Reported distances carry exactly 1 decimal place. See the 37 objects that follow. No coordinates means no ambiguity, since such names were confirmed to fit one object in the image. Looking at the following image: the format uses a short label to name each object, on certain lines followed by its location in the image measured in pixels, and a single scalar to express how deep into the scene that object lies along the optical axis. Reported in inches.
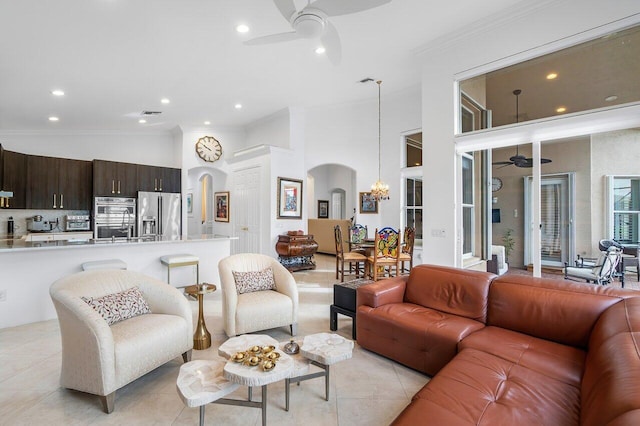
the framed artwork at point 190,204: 350.2
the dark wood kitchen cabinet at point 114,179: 264.5
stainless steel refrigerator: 280.7
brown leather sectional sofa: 52.9
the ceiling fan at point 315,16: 96.9
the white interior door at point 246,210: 281.0
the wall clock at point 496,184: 271.6
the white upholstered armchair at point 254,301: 116.1
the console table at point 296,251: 257.3
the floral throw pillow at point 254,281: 128.3
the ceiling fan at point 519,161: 215.3
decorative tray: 69.9
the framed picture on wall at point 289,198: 271.6
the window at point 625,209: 138.8
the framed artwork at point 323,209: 497.1
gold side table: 113.3
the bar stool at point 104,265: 146.0
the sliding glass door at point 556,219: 157.8
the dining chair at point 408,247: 202.9
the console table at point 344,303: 125.7
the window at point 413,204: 244.4
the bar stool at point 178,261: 171.2
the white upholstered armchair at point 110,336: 78.5
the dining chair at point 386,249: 196.4
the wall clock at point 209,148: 308.0
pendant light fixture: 238.7
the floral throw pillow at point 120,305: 90.4
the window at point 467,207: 172.7
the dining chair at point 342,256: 215.8
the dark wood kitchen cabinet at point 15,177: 231.2
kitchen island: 136.6
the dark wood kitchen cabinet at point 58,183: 244.7
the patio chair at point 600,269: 153.3
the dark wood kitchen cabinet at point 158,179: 285.3
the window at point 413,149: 243.9
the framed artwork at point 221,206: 321.4
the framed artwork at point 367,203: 264.1
